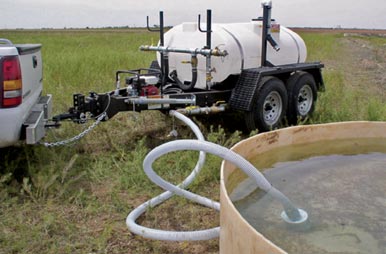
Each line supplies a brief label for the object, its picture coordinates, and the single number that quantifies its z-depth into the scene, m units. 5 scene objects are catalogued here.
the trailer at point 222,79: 4.82
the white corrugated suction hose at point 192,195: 2.41
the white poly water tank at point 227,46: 5.29
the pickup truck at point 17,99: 3.45
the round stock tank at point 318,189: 2.46
